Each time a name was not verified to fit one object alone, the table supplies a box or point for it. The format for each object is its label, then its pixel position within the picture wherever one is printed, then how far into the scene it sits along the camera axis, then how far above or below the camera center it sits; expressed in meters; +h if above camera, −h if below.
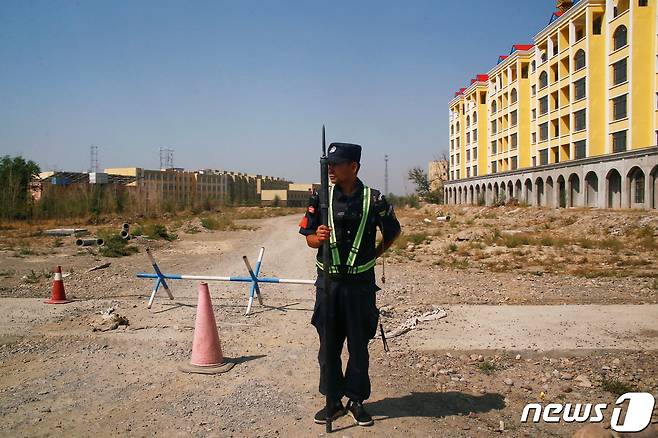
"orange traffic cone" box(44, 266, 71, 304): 9.52 -1.48
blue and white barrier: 8.48 -1.19
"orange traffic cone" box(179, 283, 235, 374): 5.67 -1.45
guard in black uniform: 4.13 -0.48
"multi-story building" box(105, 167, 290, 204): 55.09 +3.12
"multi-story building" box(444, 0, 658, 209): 32.69 +6.62
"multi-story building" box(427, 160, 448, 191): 84.00 +4.18
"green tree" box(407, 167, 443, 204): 87.12 +3.41
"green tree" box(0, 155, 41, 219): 37.98 +0.90
